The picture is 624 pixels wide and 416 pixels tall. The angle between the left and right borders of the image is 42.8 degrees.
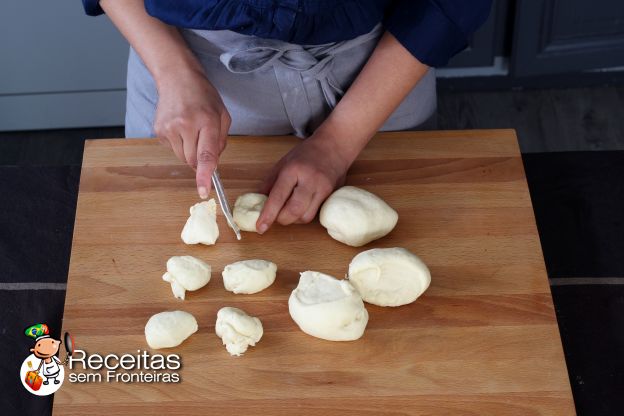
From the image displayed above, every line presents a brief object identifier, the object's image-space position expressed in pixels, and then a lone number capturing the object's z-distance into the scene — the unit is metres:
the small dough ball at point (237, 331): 0.88
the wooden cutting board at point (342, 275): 0.85
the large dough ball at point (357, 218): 0.98
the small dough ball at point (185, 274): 0.93
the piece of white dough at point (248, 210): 1.01
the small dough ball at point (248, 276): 0.93
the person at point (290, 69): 1.02
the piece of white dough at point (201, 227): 0.99
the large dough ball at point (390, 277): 0.92
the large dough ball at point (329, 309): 0.88
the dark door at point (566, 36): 2.04
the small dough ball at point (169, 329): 0.88
